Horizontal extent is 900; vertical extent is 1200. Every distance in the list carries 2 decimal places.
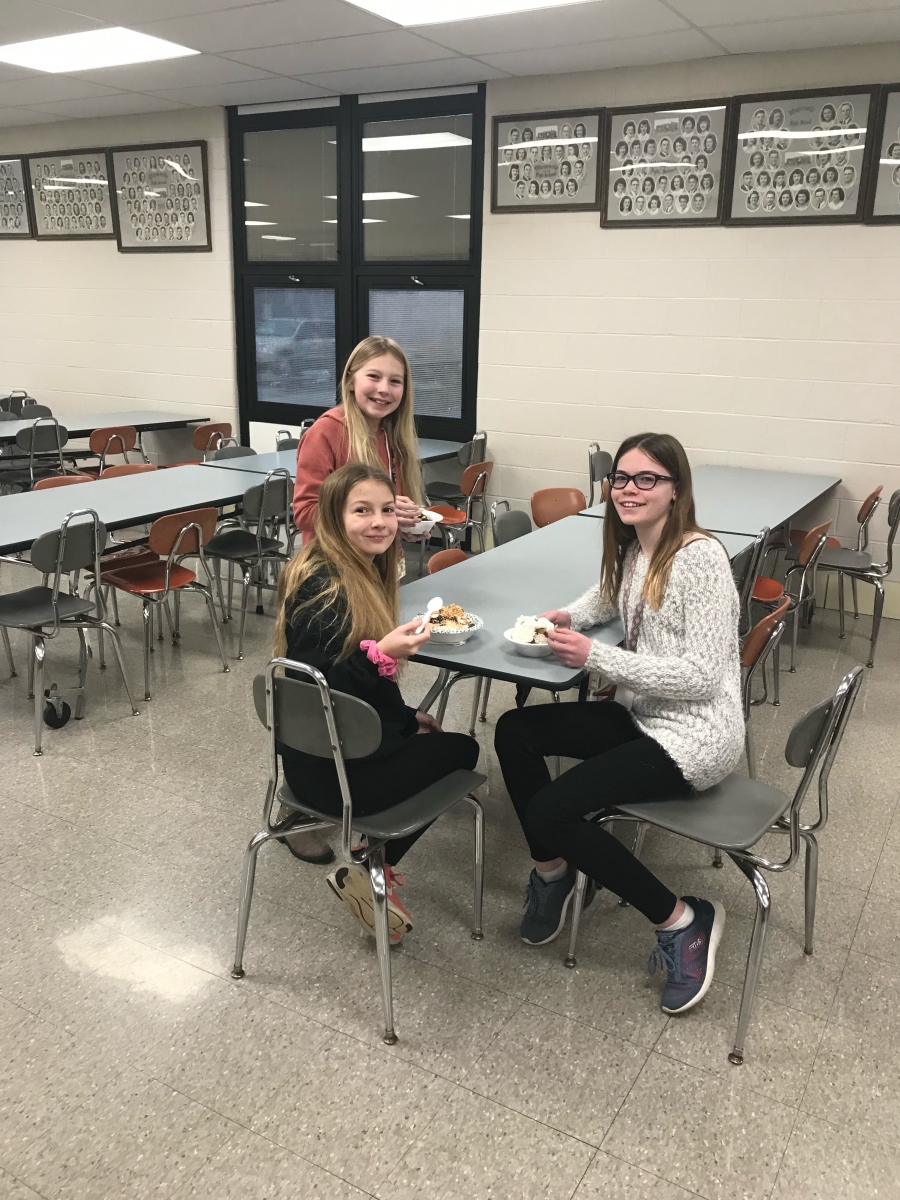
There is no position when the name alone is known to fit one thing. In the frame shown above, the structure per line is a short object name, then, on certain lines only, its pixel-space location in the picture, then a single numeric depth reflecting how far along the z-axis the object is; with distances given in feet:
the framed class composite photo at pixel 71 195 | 22.30
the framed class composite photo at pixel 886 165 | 13.83
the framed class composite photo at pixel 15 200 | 23.50
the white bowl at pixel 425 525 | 7.73
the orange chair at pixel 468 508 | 15.56
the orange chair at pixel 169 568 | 11.30
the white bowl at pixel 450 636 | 6.69
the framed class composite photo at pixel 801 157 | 14.16
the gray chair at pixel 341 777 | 5.45
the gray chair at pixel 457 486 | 17.37
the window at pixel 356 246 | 18.20
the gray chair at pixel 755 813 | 5.74
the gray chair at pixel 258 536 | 13.06
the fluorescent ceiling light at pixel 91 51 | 15.05
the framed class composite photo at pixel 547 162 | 16.26
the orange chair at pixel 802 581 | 11.42
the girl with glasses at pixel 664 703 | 6.16
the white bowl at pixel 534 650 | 6.57
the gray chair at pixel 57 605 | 9.82
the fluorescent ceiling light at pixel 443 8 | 12.74
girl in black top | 5.93
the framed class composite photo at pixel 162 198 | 20.75
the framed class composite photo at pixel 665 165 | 15.21
